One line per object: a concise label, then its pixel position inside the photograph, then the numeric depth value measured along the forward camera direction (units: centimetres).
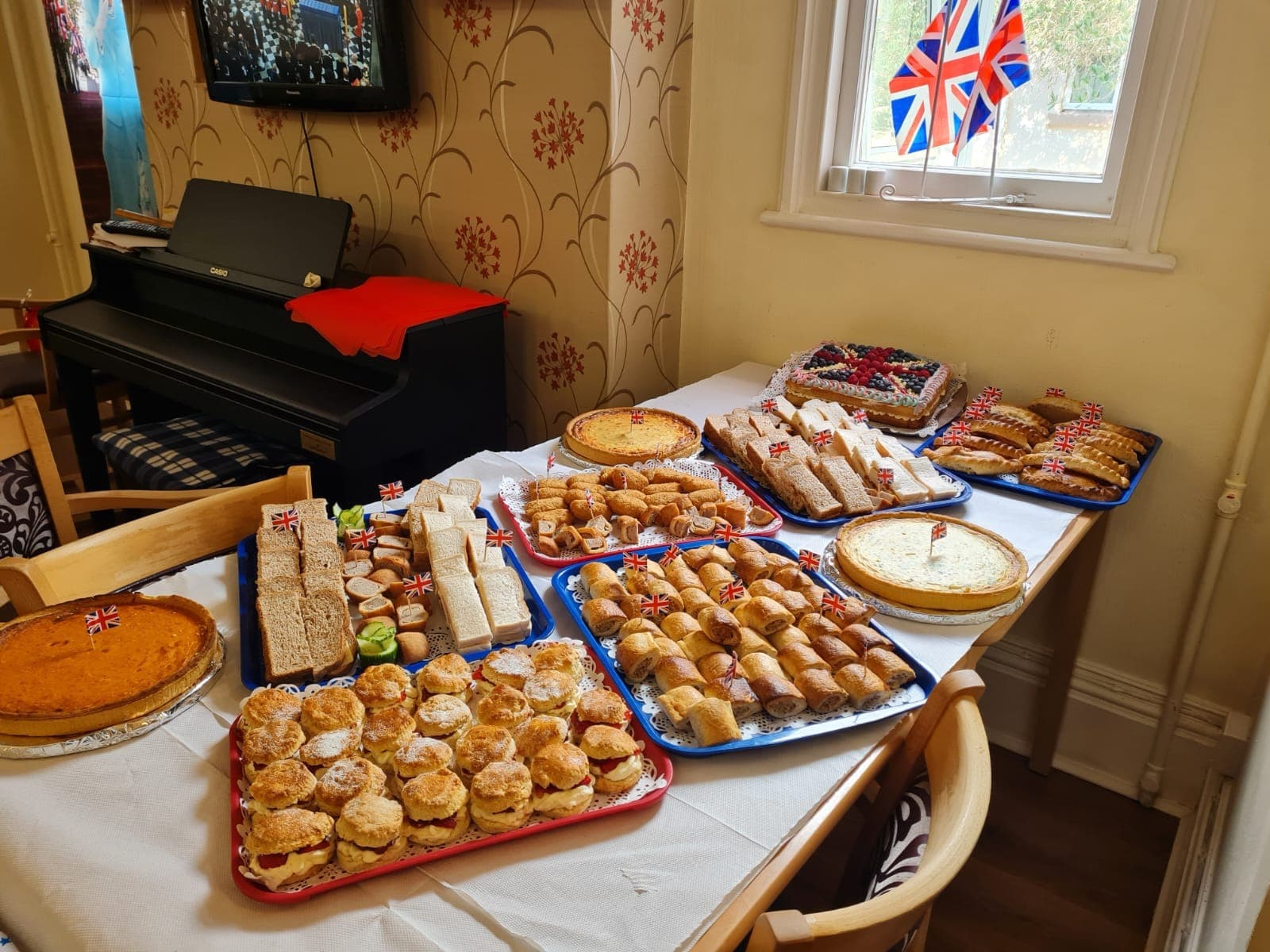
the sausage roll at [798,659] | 106
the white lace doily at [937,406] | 182
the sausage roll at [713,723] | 95
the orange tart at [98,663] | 94
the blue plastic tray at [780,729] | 95
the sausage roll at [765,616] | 113
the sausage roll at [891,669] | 105
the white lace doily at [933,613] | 121
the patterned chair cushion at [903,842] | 88
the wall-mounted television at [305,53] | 238
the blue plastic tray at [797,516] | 148
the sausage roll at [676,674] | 103
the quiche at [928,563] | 123
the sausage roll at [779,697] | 100
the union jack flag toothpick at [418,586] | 118
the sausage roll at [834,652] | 108
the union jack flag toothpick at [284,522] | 131
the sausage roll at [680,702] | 98
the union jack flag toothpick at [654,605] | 115
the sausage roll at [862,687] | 102
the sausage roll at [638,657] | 105
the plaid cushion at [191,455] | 234
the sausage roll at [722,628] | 111
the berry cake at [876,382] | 182
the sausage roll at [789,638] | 111
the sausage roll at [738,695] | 100
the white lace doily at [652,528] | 138
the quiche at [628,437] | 167
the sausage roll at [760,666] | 103
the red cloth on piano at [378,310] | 216
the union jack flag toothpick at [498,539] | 130
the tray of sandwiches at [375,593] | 107
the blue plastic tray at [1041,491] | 154
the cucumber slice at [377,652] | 107
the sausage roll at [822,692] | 100
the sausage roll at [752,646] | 109
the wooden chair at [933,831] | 69
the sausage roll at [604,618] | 113
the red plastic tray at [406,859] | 76
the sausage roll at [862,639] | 111
